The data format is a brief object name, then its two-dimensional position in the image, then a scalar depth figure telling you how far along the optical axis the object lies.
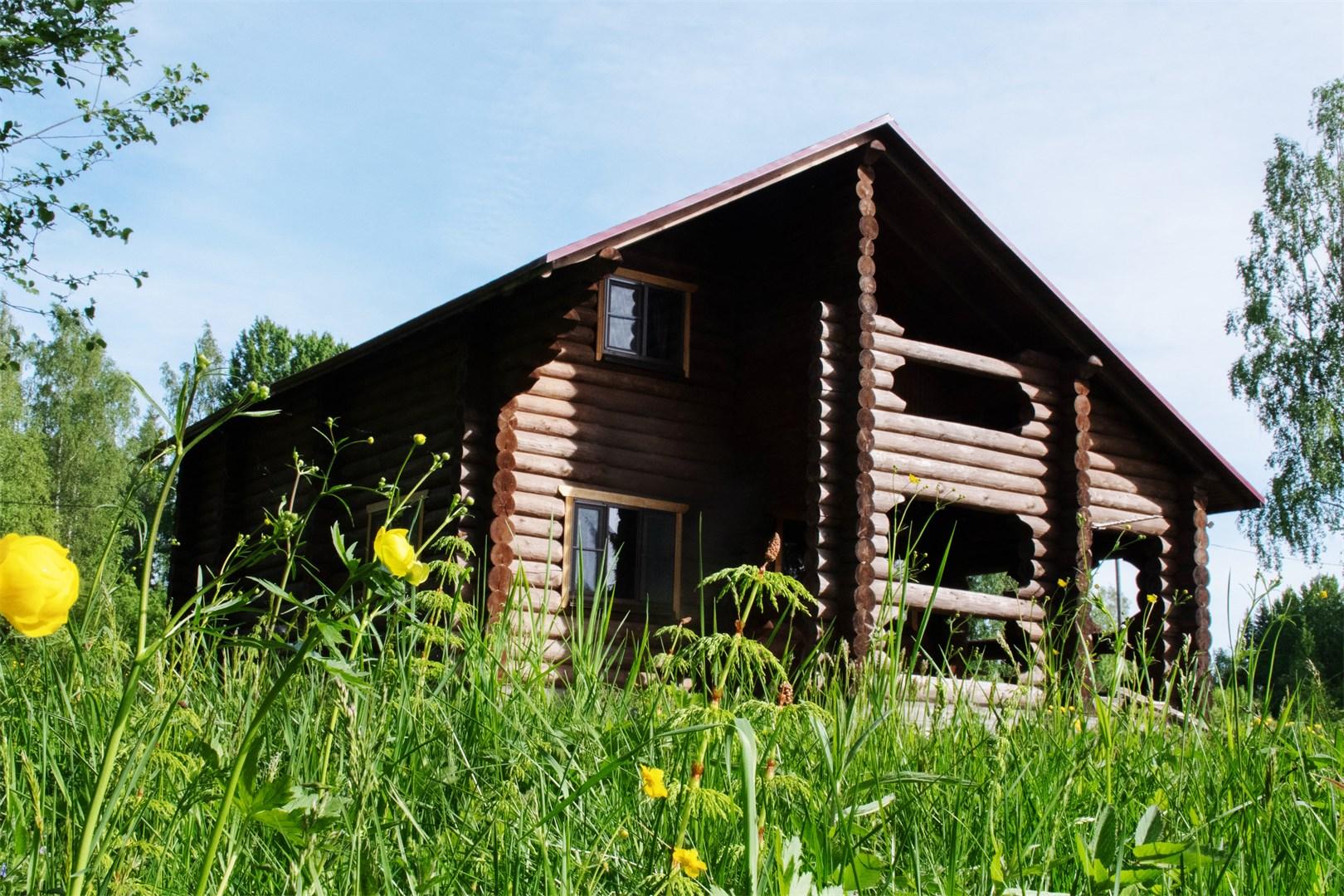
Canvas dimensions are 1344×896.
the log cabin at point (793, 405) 12.34
